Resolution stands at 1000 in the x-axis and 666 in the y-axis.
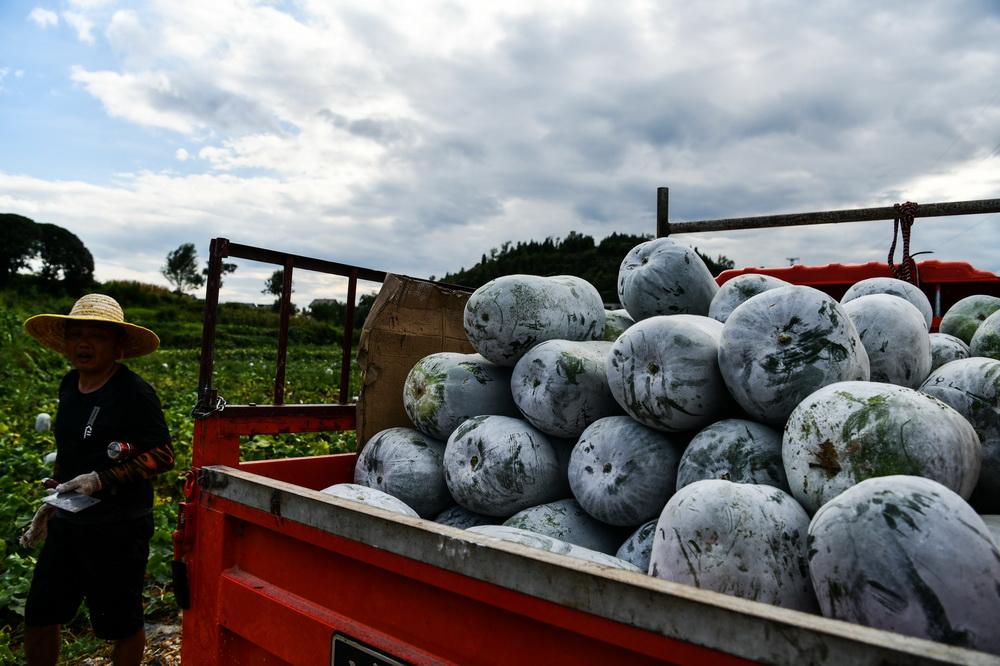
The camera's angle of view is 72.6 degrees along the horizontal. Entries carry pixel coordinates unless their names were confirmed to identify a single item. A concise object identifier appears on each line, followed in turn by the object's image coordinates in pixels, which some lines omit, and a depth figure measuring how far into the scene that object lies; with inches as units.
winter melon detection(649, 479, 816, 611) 57.6
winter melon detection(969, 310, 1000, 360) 89.7
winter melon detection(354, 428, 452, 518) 101.0
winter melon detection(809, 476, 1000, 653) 44.9
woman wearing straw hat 119.6
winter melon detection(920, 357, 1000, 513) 70.9
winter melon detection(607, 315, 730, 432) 80.2
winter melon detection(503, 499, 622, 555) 85.6
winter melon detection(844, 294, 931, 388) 84.2
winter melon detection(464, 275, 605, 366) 104.7
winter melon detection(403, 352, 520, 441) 105.1
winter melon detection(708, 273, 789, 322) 101.8
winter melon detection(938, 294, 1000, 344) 109.3
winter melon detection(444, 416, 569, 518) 91.7
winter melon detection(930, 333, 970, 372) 97.4
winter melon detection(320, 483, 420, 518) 84.9
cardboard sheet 118.5
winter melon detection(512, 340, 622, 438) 93.7
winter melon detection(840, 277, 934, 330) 110.7
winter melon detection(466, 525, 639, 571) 65.9
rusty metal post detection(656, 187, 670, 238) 179.6
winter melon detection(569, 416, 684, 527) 81.3
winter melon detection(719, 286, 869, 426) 73.5
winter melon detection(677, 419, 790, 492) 72.2
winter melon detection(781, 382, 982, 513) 60.0
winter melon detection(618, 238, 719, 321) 108.0
